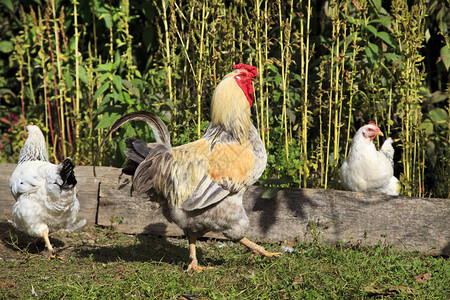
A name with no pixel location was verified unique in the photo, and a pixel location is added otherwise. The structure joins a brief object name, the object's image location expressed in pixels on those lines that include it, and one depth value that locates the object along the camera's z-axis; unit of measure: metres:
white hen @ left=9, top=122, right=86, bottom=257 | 4.30
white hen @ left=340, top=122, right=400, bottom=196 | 4.95
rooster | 3.98
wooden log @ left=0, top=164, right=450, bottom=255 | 4.60
